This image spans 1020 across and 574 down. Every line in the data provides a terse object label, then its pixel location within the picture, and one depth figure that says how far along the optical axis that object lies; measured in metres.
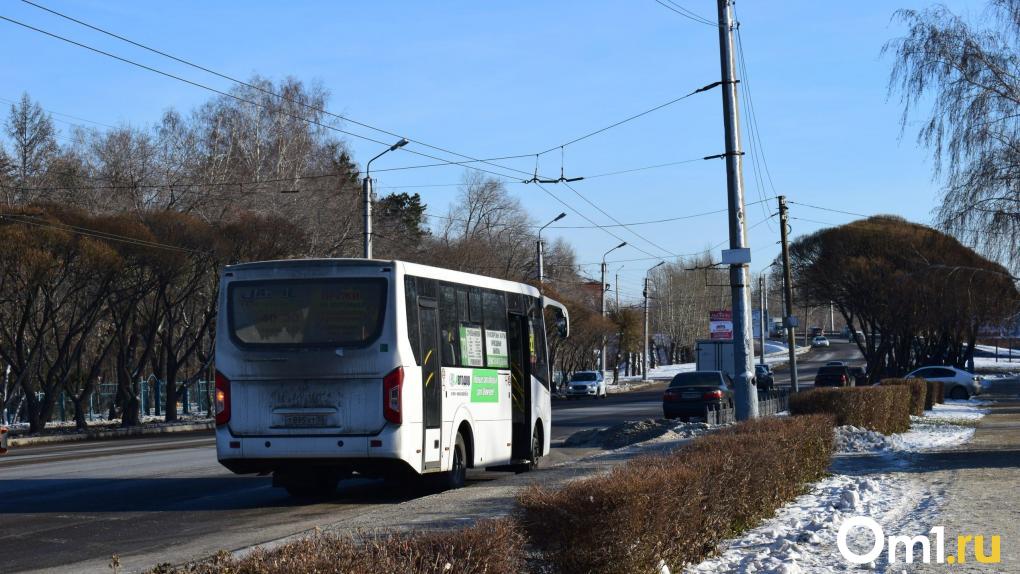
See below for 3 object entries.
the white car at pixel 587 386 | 64.38
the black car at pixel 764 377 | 60.59
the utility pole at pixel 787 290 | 46.75
